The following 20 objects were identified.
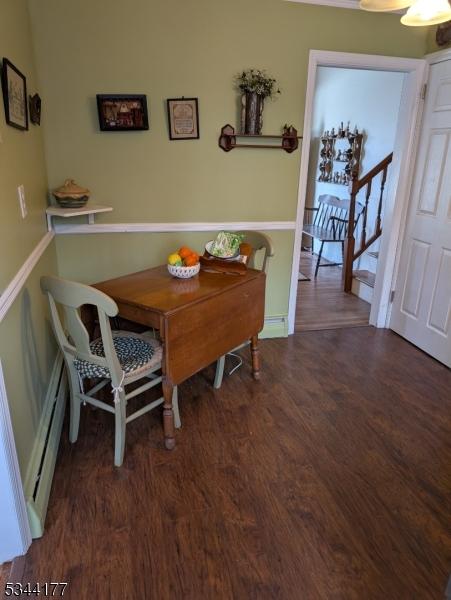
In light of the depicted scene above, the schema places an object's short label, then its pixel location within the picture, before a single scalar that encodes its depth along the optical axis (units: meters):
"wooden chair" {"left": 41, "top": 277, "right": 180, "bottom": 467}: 1.66
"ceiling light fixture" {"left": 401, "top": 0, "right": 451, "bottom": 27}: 1.46
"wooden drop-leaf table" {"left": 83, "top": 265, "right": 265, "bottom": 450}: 1.90
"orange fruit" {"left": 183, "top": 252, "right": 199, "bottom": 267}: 2.28
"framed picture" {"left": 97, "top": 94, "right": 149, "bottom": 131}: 2.56
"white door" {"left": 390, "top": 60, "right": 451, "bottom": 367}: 2.82
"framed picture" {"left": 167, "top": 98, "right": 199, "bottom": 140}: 2.67
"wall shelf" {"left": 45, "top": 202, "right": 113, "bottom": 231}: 2.43
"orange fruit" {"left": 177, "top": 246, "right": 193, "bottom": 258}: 2.29
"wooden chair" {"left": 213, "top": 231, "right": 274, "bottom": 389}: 2.55
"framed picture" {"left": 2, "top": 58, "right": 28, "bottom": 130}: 1.67
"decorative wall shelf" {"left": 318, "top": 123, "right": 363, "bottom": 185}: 4.98
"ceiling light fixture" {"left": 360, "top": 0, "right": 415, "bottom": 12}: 1.49
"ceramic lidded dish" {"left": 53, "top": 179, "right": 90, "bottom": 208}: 2.48
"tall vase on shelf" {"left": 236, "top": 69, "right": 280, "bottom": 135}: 2.69
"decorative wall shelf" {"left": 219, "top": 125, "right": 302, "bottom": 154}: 2.80
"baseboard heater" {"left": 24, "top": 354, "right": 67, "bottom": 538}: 1.55
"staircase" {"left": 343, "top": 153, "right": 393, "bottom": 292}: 4.25
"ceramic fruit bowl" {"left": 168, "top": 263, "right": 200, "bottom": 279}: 2.25
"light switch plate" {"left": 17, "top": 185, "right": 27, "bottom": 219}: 1.81
